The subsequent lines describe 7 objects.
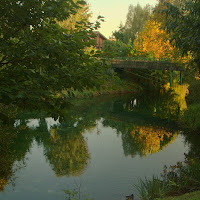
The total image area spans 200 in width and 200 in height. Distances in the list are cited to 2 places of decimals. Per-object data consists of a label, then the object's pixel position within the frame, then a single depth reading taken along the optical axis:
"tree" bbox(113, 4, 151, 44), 63.68
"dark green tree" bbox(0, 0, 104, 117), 4.68
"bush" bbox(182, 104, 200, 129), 17.52
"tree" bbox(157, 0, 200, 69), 8.37
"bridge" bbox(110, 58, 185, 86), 31.58
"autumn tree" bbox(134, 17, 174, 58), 40.41
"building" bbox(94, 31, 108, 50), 64.18
